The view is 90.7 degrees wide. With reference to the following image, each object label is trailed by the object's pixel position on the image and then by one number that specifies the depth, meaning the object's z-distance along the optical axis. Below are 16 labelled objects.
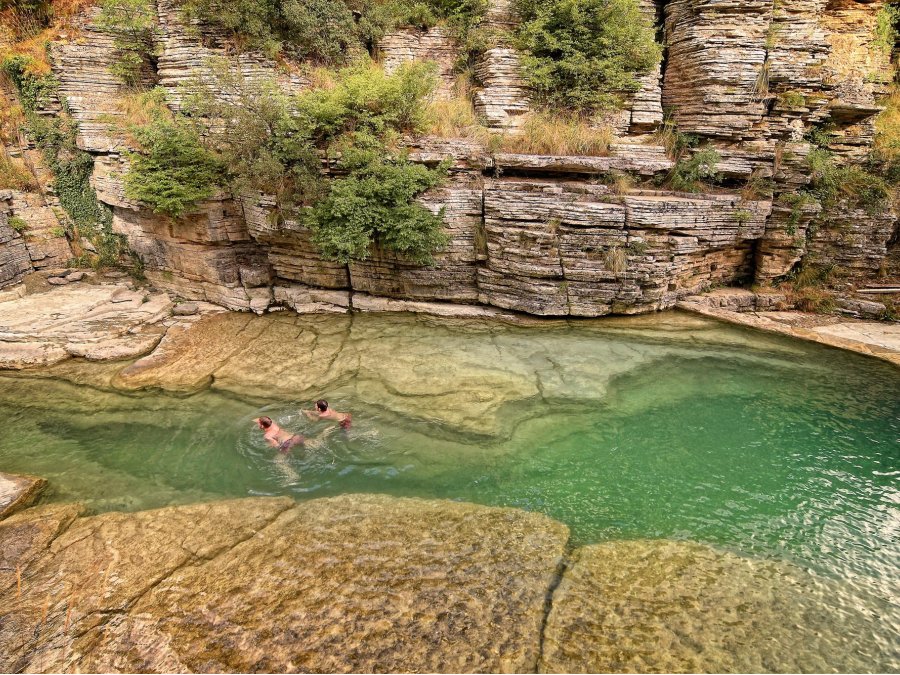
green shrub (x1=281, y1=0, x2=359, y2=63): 11.42
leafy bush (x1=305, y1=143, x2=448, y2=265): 9.34
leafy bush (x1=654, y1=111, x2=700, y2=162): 11.14
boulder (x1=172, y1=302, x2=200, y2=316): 10.96
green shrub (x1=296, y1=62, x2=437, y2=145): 9.56
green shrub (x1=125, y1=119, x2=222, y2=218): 9.53
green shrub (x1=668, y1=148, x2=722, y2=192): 10.33
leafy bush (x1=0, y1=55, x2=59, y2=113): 11.76
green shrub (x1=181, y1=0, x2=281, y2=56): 10.99
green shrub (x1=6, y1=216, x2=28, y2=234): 11.94
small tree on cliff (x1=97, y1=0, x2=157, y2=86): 11.46
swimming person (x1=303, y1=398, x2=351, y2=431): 7.10
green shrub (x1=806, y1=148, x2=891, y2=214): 10.11
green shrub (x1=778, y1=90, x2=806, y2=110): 10.48
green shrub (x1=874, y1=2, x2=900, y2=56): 11.31
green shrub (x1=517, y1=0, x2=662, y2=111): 11.29
